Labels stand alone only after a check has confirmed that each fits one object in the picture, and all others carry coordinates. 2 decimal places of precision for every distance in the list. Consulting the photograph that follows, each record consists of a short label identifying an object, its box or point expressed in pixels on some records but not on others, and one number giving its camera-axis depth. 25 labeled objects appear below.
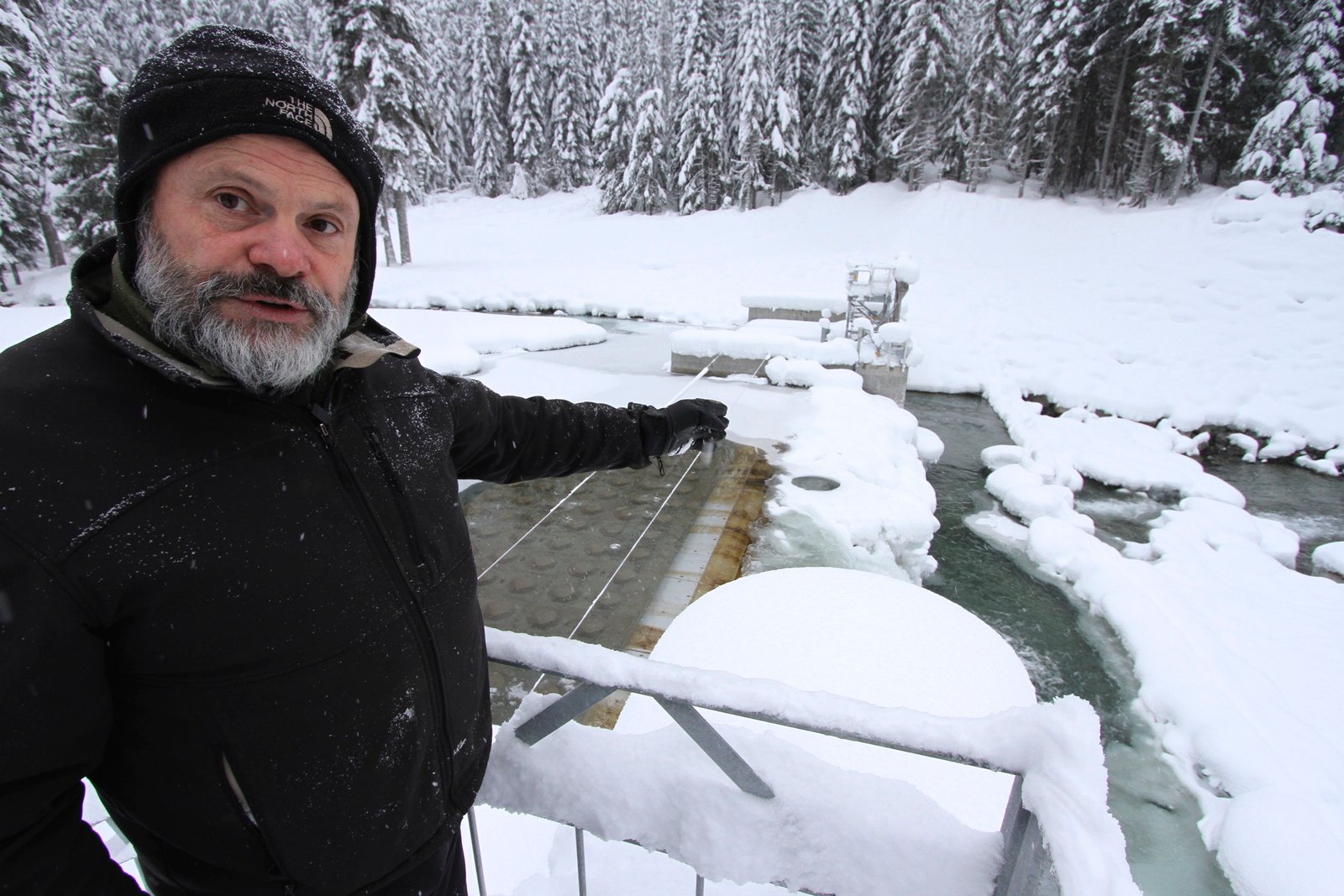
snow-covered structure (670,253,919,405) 10.12
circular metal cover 6.69
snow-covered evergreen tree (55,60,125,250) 19.66
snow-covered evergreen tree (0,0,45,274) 16.73
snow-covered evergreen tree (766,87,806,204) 31.88
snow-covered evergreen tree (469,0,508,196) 40.41
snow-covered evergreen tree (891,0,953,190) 27.88
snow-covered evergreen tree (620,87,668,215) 33.97
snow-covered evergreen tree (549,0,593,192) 39.97
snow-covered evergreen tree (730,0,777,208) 30.75
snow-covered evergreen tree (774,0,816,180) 32.28
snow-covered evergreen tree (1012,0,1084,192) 25.56
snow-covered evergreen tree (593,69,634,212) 36.12
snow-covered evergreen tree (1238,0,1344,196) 21.31
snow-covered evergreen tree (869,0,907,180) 29.98
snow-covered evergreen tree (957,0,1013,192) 28.02
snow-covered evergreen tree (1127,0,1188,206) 22.83
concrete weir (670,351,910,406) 10.13
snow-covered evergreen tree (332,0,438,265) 21.17
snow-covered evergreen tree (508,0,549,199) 38.66
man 0.86
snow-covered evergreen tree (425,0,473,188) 39.53
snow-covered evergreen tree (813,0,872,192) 30.16
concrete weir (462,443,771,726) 4.64
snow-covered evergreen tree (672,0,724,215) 32.44
